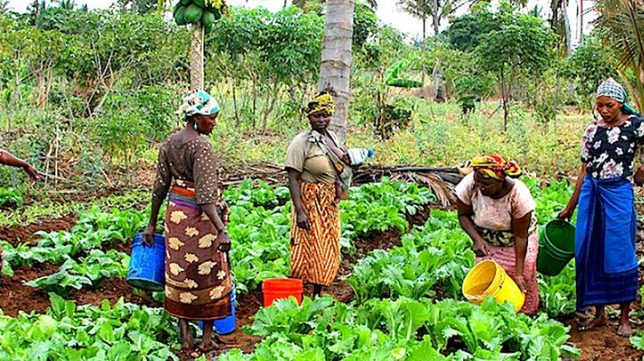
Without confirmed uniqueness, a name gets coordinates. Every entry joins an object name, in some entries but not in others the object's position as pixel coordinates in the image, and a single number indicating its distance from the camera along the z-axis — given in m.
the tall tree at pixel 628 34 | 9.51
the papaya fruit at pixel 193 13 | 10.59
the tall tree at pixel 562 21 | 28.44
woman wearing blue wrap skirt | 5.02
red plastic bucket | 5.35
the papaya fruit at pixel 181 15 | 10.71
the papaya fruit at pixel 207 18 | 10.73
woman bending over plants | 4.70
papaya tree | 10.62
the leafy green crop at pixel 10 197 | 8.89
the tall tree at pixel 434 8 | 37.28
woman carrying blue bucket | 4.40
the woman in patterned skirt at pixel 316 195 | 5.64
